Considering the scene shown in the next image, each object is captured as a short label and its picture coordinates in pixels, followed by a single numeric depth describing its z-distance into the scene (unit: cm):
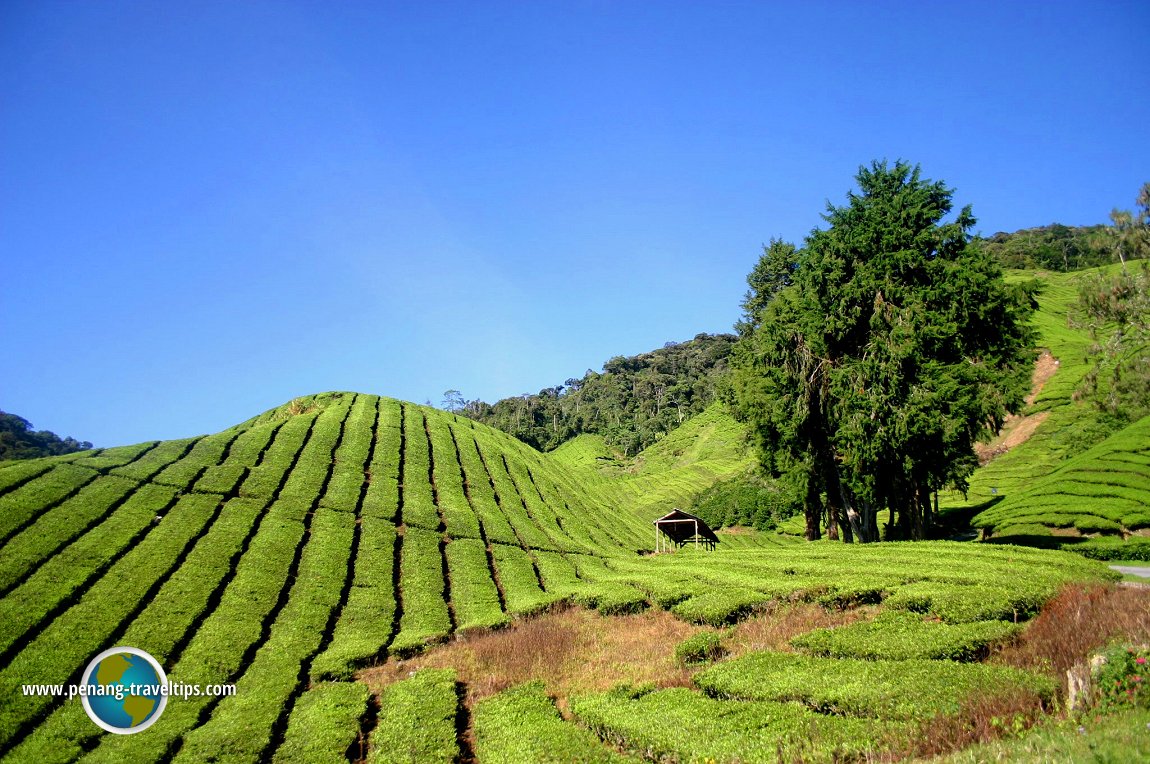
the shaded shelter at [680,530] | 4278
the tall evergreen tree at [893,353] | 2711
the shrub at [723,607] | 1806
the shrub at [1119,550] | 2823
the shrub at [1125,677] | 809
